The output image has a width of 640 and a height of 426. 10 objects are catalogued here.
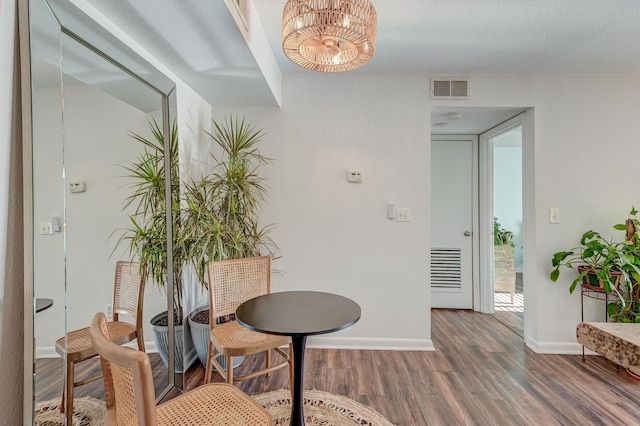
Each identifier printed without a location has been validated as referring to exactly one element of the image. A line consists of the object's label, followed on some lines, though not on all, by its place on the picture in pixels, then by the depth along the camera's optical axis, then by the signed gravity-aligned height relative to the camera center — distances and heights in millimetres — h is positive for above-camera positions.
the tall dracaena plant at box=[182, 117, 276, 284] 2051 +68
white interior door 3621 -78
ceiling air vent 2629 +1106
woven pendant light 1218 +788
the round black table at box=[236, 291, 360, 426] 1245 -471
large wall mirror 1042 +211
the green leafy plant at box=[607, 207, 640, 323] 2250 -618
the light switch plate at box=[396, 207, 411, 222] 2631 -11
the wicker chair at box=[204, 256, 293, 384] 1653 -579
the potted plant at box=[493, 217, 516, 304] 3971 -717
